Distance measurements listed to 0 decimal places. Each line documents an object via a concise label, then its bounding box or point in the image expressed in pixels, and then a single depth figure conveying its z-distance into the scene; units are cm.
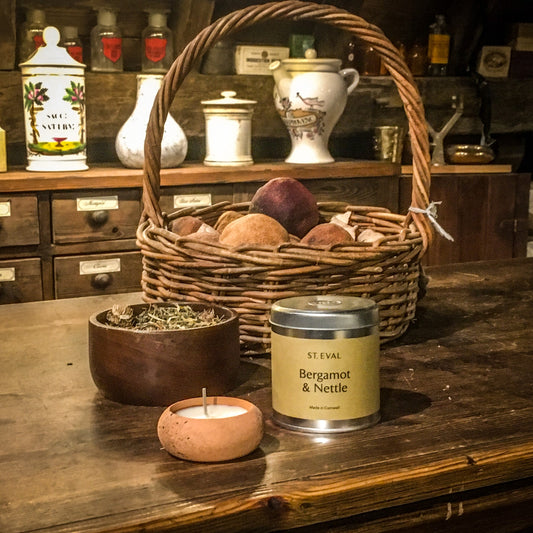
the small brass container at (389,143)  318
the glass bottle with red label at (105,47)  280
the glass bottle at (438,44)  337
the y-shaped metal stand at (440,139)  325
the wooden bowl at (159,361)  86
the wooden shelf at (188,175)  239
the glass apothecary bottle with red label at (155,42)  288
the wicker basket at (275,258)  102
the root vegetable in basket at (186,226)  121
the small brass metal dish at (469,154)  330
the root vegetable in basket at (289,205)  128
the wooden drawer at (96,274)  248
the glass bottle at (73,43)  272
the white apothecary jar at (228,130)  276
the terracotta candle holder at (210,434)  74
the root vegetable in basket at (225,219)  130
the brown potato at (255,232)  112
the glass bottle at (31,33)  276
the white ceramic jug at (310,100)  266
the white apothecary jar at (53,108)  245
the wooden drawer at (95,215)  246
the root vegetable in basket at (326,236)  116
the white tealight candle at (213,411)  77
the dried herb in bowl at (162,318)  92
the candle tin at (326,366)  81
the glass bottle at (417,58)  342
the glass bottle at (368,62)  328
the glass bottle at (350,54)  328
